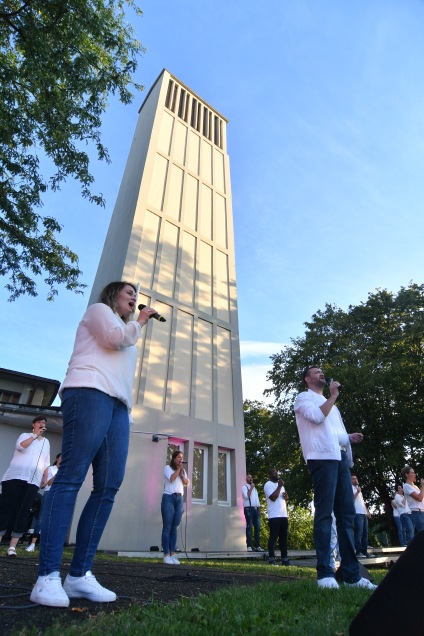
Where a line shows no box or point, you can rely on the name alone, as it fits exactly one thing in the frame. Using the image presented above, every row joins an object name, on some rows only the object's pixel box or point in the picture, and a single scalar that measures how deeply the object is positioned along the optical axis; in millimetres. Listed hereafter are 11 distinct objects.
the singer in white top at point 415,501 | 9406
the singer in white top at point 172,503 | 7746
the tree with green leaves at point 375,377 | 18812
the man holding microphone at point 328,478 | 3764
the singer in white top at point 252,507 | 12938
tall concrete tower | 13258
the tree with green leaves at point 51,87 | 8031
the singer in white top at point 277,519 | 9047
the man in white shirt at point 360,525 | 9825
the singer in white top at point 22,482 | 5949
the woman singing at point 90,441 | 2348
